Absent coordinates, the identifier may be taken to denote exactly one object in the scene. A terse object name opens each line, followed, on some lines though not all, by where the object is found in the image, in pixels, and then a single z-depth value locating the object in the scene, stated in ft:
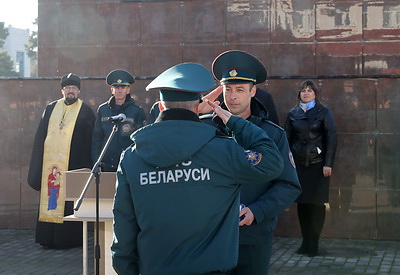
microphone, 18.80
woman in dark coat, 26.66
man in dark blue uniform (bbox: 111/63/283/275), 10.30
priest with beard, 28.66
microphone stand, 17.07
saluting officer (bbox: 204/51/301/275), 13.06
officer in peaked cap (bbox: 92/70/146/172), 26.94
